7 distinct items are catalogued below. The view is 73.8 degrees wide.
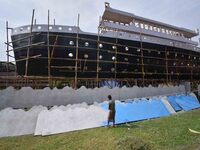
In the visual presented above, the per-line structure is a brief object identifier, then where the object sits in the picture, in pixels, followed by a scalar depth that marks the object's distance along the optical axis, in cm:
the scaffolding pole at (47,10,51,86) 960
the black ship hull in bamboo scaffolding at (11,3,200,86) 982
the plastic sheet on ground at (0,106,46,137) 548
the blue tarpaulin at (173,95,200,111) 981
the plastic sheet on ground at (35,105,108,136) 557
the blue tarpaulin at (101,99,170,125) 681
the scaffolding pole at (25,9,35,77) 955
